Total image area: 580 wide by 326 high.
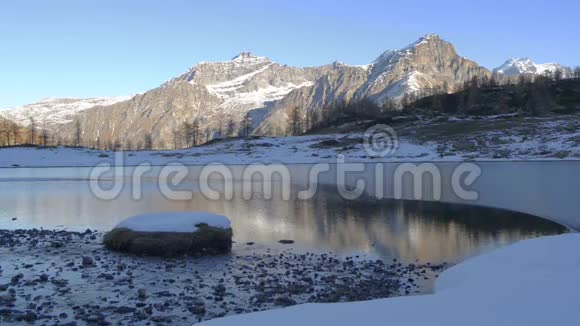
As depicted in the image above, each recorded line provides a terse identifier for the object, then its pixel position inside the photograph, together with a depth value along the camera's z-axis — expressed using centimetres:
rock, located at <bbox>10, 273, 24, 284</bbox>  1702
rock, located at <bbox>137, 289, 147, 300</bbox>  1542
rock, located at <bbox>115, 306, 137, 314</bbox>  1405
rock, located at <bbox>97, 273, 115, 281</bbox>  1762
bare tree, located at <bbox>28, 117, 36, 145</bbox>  17752
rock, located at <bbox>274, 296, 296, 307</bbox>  1486
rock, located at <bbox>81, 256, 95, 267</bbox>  1954
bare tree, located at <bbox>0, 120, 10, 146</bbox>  16752
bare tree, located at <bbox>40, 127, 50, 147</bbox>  17175
